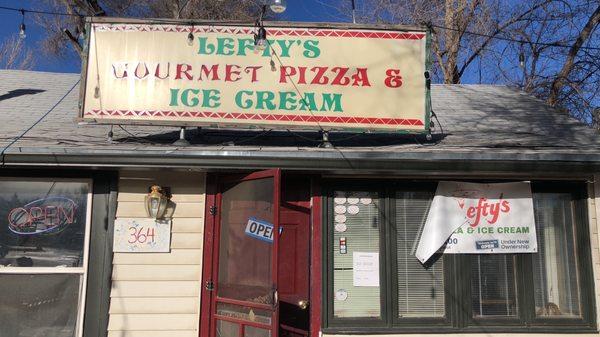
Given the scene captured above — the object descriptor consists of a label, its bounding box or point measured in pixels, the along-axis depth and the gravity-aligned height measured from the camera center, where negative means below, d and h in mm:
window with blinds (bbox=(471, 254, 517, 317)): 5934 -132
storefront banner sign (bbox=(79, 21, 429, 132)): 5906 +2039
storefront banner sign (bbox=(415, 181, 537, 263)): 5938 +558
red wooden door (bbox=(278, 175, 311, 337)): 5844 +191
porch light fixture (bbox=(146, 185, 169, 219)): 5795 +675
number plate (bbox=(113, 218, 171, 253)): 5836 +331
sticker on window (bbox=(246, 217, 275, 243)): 5426 +392
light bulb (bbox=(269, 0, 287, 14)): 5627 +2618
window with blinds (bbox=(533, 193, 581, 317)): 5980 +152
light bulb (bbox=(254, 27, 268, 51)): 5946 +2427
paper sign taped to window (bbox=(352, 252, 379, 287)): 5898 +1
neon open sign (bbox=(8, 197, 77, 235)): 5828 +521
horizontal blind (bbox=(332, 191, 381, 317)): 5867 +283
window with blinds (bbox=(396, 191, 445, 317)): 5891 +21
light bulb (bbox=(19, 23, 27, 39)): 7504 +3114
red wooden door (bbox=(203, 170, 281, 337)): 5324 +115
